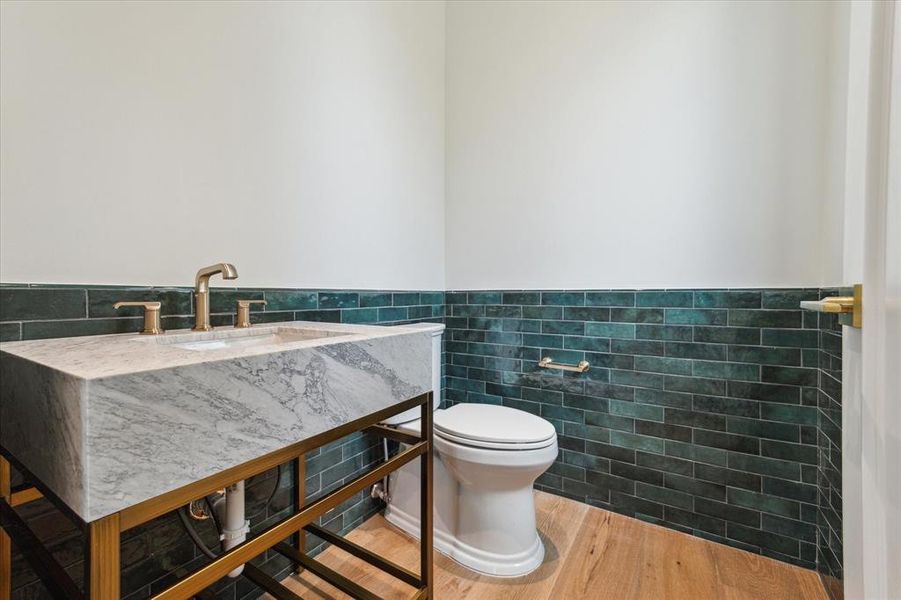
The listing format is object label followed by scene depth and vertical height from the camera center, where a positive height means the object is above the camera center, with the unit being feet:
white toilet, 4.49 -2.46
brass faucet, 3.33 -0.10
